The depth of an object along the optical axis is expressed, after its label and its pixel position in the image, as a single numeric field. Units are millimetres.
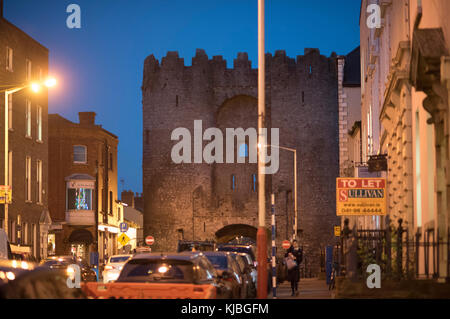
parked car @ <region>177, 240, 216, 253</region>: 43094
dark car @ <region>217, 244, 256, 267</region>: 36938
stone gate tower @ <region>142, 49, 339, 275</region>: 75625
